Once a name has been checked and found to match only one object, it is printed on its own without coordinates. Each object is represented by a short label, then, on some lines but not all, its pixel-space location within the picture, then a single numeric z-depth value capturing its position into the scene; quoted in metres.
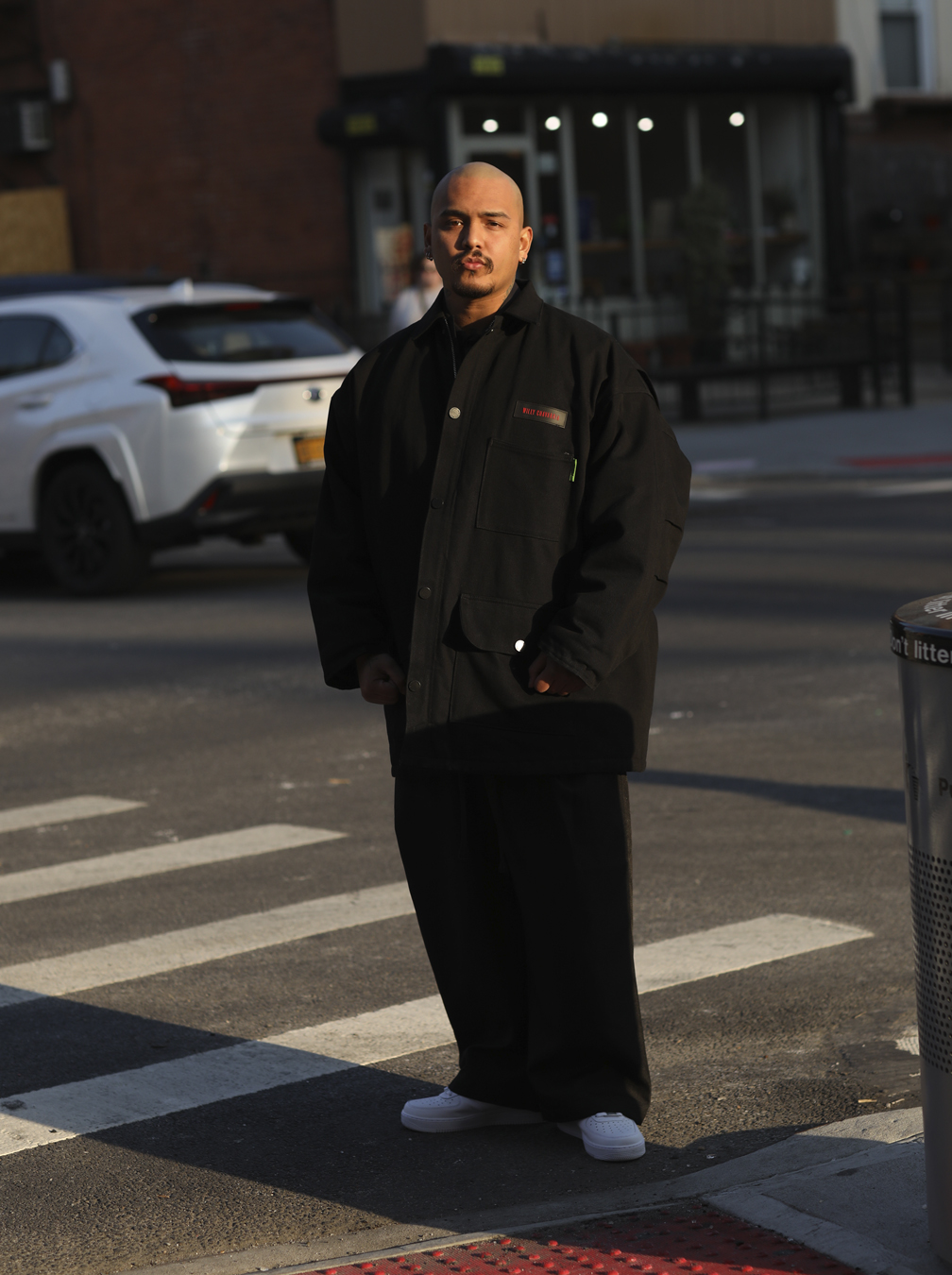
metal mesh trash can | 3.18
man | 3.84
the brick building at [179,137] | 26.75
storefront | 25.55
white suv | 12.23
